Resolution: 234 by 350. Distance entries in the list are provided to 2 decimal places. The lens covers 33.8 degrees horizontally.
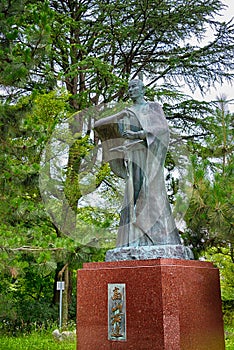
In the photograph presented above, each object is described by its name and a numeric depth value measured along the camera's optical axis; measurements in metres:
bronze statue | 3.87
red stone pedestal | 3.14
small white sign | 8.75
